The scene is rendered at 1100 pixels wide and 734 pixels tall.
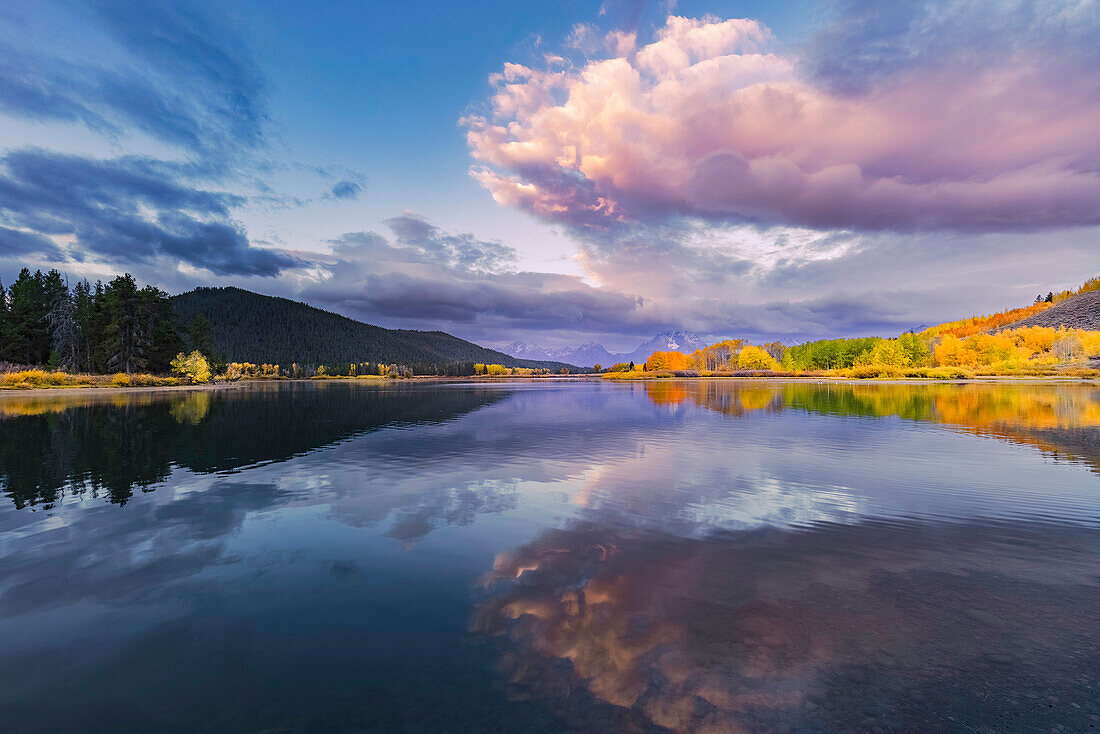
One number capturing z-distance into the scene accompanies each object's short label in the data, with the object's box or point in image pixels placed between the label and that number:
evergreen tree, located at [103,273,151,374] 110.69
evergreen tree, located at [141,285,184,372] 121.81
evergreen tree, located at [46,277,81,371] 112.31
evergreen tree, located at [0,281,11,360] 105.88
